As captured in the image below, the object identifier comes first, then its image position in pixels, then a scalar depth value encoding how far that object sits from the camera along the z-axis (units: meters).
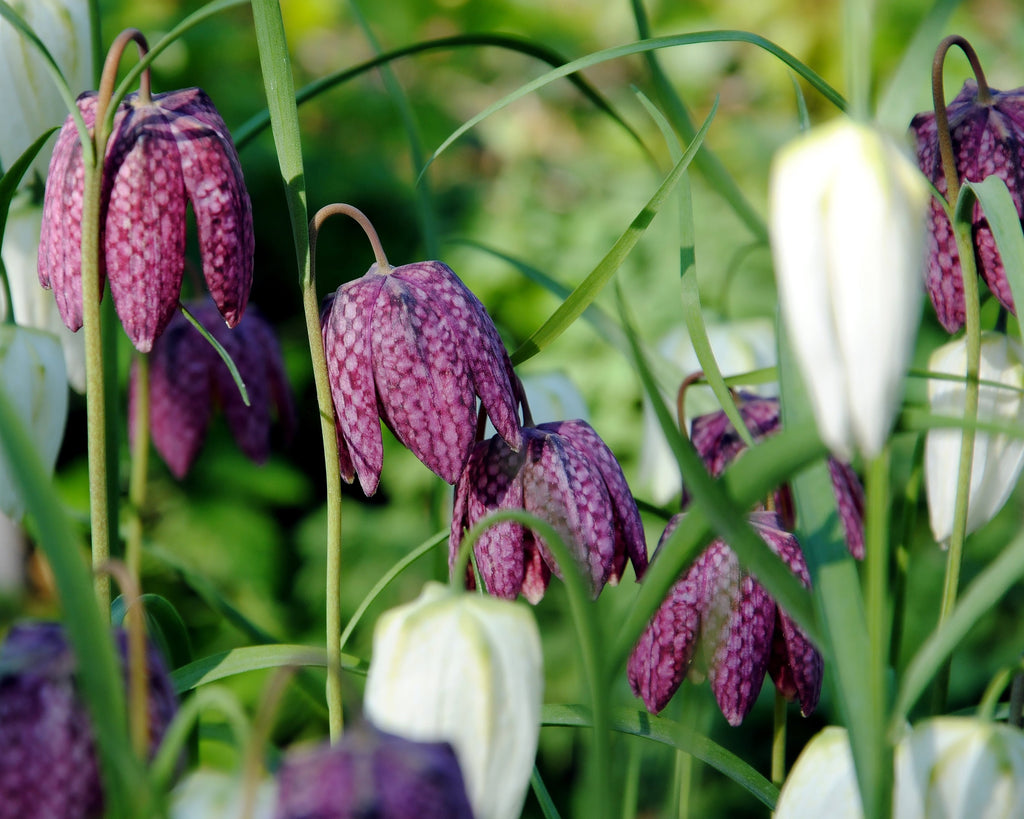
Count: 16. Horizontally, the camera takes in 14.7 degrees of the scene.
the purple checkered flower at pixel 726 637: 0.59
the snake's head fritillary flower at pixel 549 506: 0.59
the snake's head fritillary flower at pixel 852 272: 0.51
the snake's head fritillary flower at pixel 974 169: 0.60
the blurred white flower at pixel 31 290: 0.64
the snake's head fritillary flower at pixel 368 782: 0.51
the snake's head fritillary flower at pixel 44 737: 0.52
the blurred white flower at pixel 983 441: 0.62
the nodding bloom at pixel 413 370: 0.58
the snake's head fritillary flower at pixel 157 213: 0.57
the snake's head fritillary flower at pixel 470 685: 0.54
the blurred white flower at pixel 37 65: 0.61
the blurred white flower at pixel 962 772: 0.54
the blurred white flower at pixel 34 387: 0.60
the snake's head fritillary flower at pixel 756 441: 0.61
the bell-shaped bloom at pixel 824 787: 0.55
